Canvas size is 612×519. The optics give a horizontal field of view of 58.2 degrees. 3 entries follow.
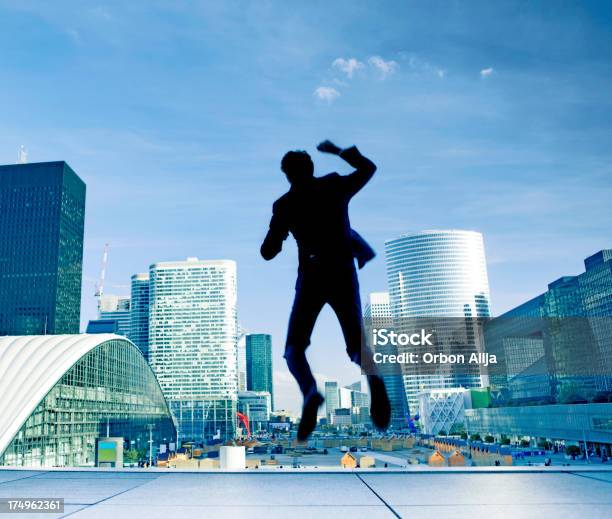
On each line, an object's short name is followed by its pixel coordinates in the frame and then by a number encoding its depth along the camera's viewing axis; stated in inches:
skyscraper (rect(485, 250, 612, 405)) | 4697.3
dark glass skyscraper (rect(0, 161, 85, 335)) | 7495.1
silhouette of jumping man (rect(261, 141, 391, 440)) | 268.8
